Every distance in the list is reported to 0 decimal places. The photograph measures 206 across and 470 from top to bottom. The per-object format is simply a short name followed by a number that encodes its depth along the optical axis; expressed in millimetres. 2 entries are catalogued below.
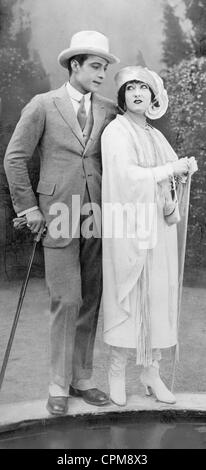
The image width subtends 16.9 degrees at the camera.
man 2641
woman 2611
